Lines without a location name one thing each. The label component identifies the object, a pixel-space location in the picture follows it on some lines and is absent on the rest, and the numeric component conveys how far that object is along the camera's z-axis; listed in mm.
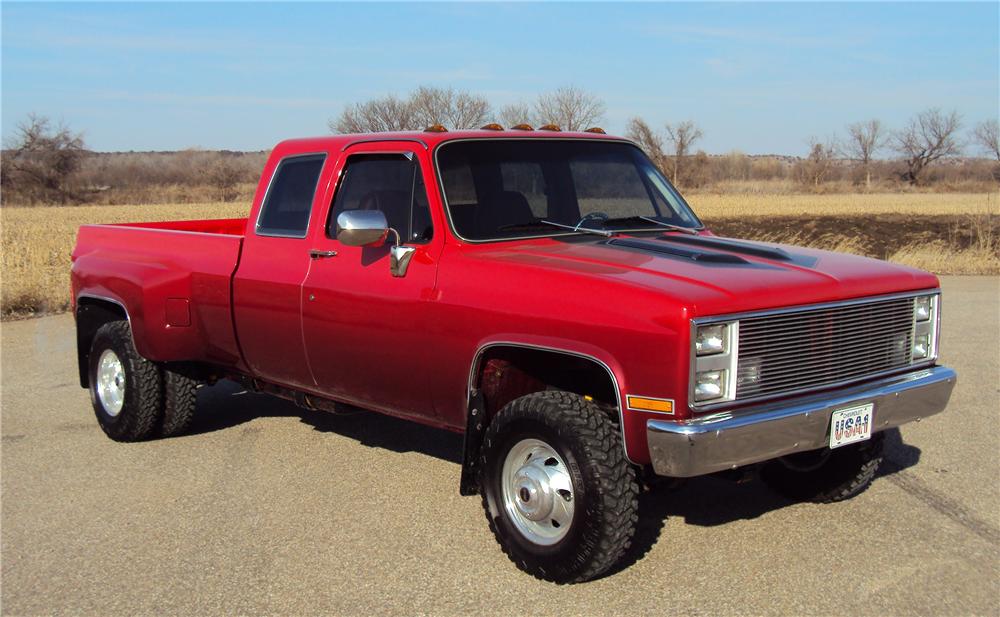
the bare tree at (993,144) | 88188
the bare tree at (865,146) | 96812
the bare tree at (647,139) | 55188
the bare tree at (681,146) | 74375
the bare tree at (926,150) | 87875
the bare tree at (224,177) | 65812
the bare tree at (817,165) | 80688
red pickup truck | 4164
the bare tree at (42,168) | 67250
